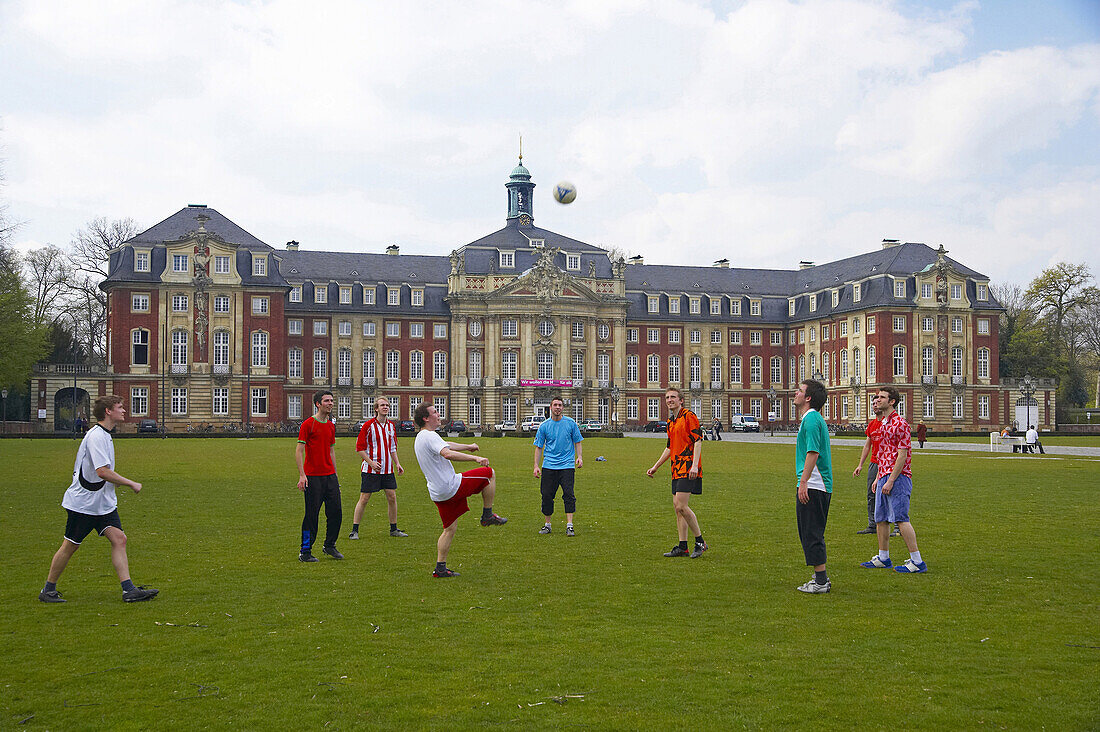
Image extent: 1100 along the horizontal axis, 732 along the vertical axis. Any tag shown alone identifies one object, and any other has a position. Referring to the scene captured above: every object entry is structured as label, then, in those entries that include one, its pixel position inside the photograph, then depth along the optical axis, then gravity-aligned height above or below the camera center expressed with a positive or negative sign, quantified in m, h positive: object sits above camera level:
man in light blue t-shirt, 15.45 -0.84
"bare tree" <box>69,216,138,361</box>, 83.50 +8.83
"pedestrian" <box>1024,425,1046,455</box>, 43.28 -1.73
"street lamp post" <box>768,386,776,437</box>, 97.80 -0.28
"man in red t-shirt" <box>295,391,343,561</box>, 13.19 -0.82
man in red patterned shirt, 11.98 -0.99
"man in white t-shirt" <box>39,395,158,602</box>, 10.12 -0.97
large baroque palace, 77.88 +5.62
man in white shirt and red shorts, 10.86 -0.80
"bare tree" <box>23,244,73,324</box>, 78.50 +9.58
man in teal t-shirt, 10.61 -0.83
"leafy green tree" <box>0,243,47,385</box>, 46.41 +3.42
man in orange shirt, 13.02 -0.79
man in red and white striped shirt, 15.24 -0.90
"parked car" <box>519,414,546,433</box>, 80.87 -1.86
